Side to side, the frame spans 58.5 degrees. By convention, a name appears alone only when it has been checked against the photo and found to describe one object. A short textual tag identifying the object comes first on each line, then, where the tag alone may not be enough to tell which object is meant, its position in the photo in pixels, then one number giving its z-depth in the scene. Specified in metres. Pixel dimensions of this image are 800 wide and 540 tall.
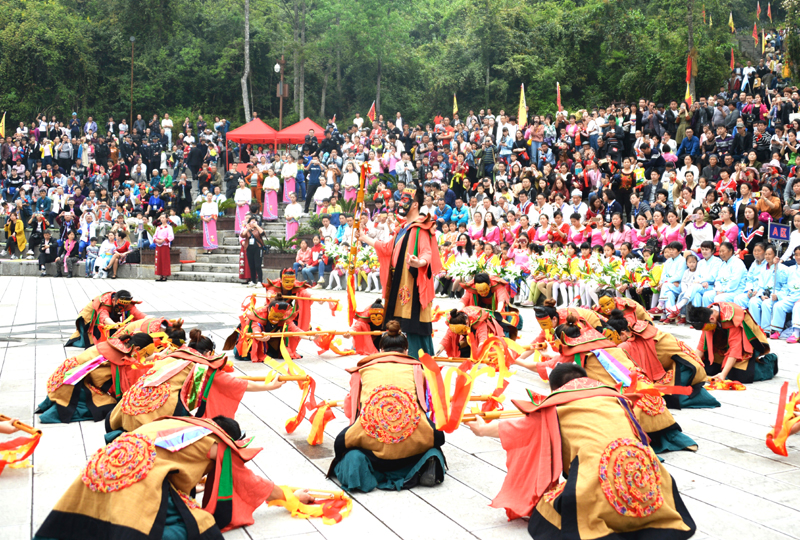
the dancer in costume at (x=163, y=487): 3.22
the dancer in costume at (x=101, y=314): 7.39
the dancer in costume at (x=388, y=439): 4.30
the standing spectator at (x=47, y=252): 20.94
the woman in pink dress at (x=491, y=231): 14.70
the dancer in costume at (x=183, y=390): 4.43
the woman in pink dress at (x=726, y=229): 11.44
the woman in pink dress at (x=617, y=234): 12.98
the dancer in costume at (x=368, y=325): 7.64
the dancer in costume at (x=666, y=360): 6.14
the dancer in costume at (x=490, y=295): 8.06
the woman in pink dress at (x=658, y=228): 12.49
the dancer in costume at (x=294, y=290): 8.55
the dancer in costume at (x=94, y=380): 5.71
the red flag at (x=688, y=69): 19.22
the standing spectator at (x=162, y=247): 19.17
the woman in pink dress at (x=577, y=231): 13.73
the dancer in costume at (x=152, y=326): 5.87
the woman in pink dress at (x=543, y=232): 14.16
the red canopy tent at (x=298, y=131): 25.28
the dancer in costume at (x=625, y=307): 6.59
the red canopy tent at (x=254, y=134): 25.20
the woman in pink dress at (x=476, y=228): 15.08
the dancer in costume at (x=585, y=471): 3.34
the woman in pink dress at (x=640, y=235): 12.70
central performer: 7.16
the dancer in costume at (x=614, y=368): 5.03
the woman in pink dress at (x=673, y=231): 12.20
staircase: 19.04
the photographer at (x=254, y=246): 17.30
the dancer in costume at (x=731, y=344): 6.91
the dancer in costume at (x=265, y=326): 8.28
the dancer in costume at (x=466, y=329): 7.55
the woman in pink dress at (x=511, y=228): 14.62
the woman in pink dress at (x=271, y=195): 21.34
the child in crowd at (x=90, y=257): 20.33
